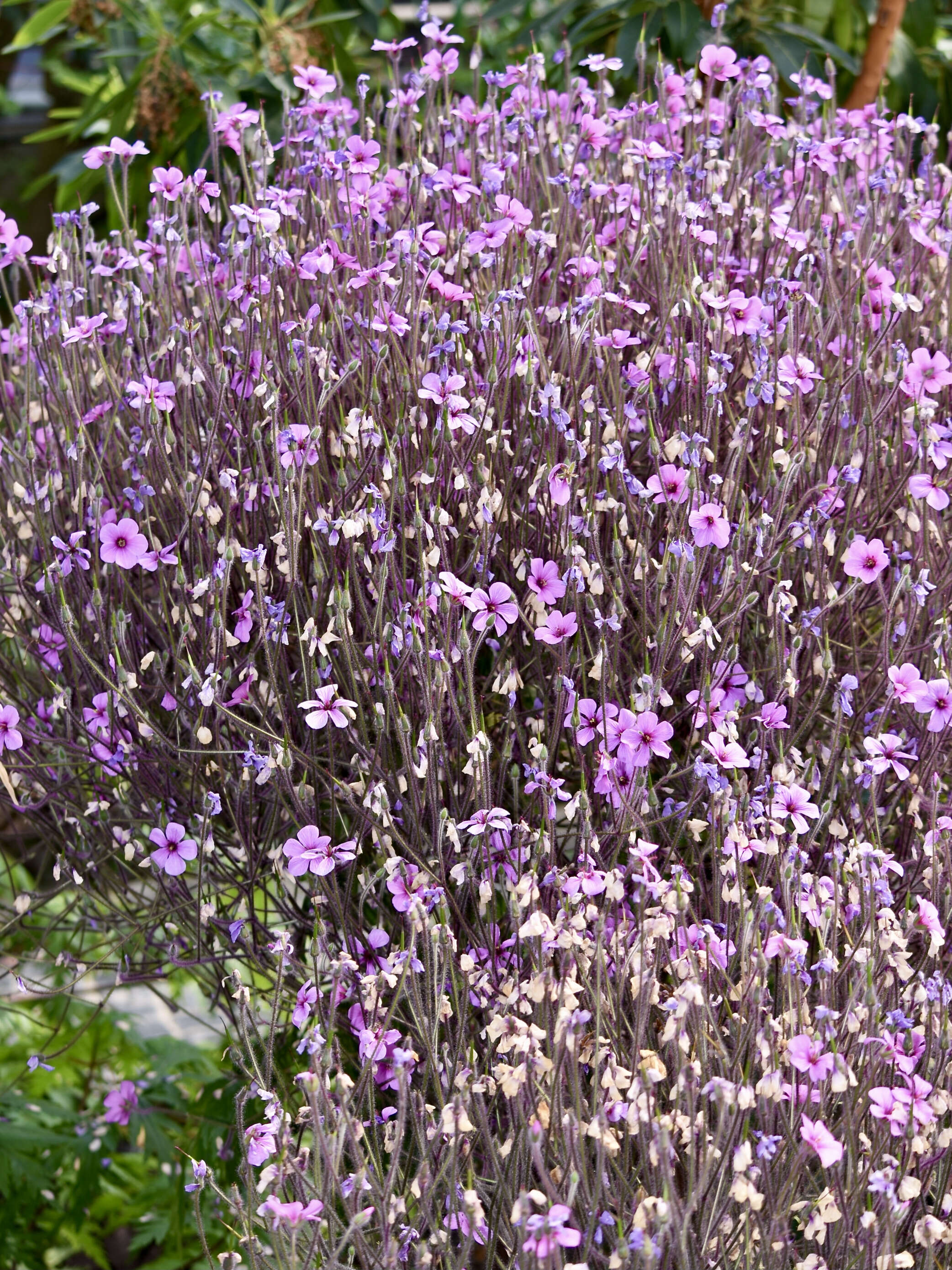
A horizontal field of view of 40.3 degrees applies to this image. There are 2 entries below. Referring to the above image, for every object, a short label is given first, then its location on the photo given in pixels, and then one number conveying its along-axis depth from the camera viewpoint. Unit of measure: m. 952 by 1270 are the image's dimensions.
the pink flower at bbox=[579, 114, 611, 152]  2.57
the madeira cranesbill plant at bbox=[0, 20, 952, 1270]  1.63
